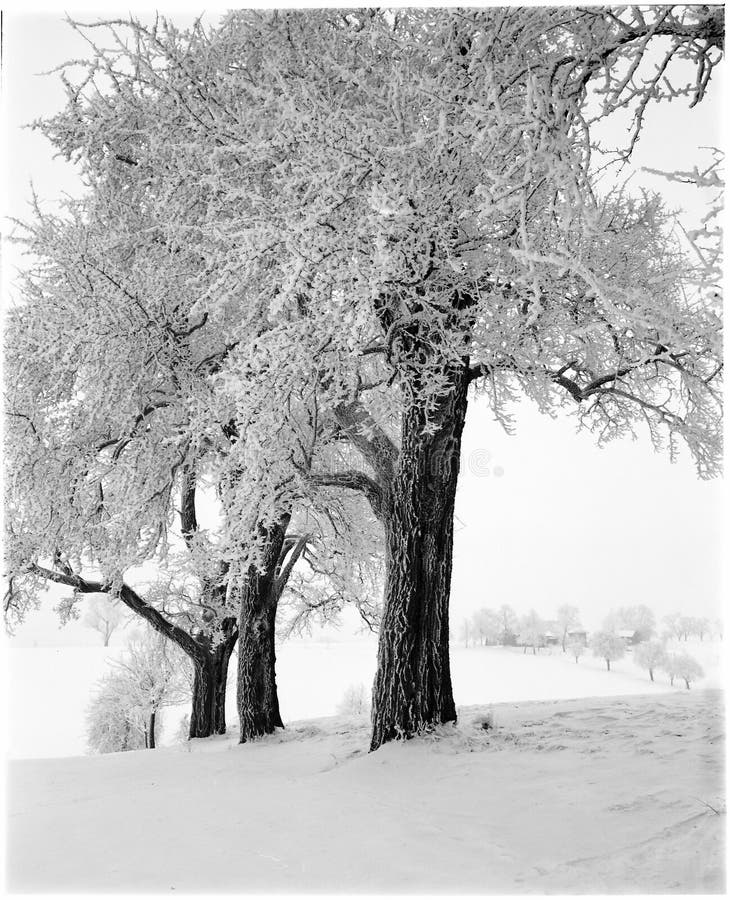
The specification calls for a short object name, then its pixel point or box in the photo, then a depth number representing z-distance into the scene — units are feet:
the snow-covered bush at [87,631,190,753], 42.80
